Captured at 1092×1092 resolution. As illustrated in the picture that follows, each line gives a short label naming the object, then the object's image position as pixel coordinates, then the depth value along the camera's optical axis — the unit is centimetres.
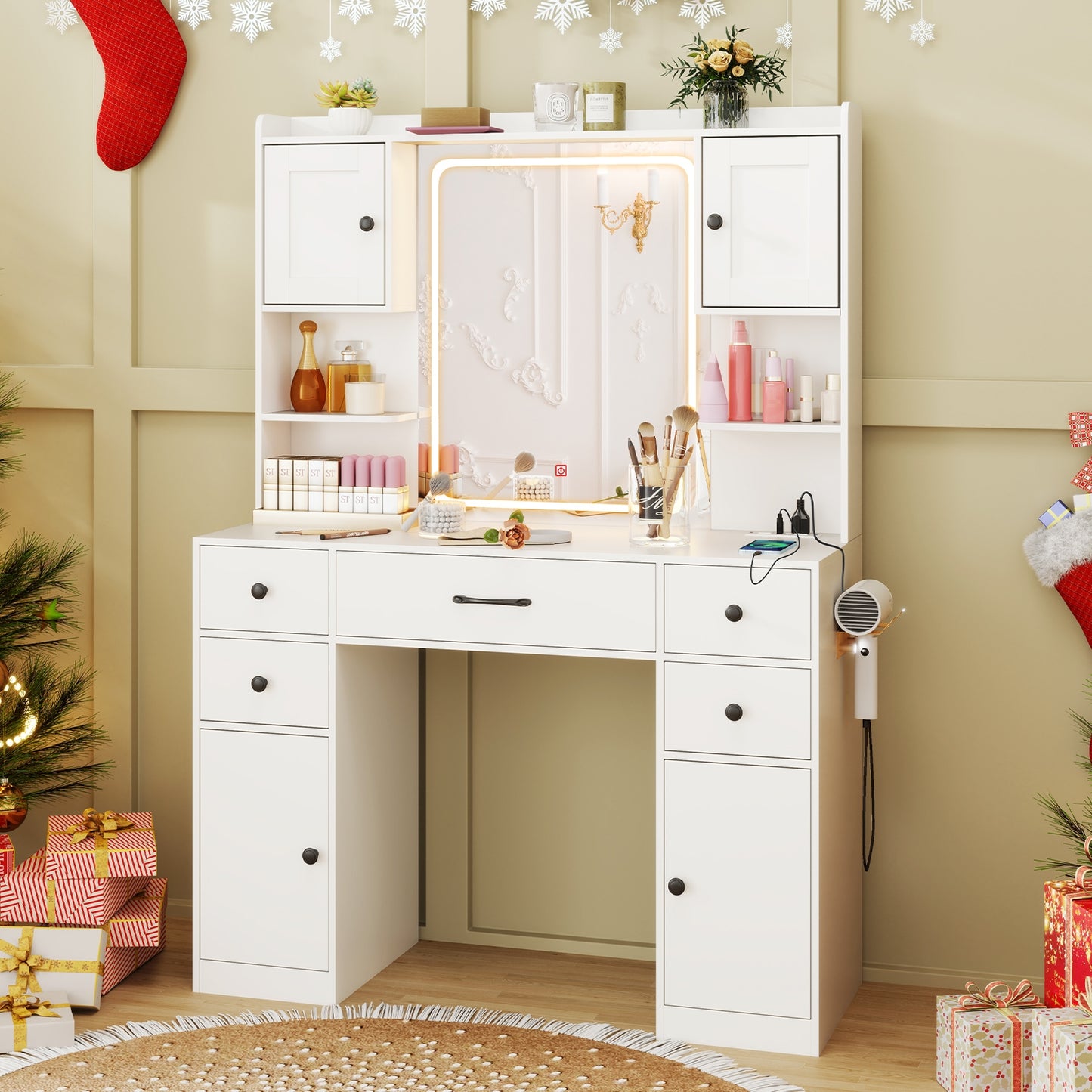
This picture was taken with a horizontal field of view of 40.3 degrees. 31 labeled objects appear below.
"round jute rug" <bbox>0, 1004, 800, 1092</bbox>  268
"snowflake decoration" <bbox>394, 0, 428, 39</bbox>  328
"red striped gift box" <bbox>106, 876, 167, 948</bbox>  312
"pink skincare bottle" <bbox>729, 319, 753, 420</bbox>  305
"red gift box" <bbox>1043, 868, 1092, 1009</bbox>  255
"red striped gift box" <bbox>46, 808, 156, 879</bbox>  308
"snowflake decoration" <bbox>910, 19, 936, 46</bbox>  302
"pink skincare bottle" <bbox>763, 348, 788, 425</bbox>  301
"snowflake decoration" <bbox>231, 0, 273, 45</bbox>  336
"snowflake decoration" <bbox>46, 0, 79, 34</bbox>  347
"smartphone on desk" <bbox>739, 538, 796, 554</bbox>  280
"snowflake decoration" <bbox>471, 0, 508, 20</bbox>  323
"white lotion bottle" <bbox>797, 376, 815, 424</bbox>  302
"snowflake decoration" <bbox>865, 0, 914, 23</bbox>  303
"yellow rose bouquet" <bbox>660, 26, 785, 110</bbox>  293
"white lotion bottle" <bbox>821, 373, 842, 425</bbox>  299
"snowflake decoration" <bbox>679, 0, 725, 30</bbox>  312
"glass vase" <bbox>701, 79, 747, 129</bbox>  297
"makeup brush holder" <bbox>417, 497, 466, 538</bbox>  303
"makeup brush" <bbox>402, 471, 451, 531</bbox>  322
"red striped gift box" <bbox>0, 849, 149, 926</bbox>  304
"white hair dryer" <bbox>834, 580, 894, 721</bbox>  277
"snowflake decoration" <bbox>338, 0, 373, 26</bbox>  331
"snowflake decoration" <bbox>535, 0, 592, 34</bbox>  318
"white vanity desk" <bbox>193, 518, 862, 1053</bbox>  277
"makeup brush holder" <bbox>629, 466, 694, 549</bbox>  291
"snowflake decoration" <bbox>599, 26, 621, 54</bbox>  317
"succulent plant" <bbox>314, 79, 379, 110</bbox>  319
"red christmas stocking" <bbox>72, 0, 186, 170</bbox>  337
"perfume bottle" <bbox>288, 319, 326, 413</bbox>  332
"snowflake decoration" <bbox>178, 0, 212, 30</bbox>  339
